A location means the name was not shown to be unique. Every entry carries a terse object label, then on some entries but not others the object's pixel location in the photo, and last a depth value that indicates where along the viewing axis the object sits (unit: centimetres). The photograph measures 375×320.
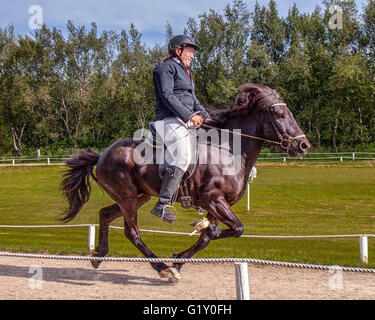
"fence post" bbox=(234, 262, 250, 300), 462
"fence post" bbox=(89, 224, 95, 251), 933
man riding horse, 582
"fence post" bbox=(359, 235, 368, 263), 812
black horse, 580
